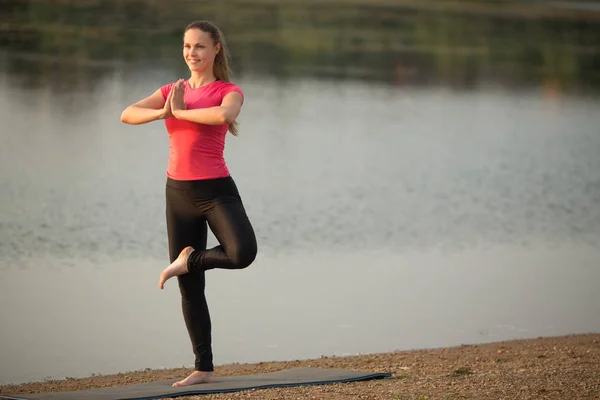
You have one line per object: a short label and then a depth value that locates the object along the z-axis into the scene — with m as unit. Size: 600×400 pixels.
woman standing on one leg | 9.96
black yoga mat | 10.05
